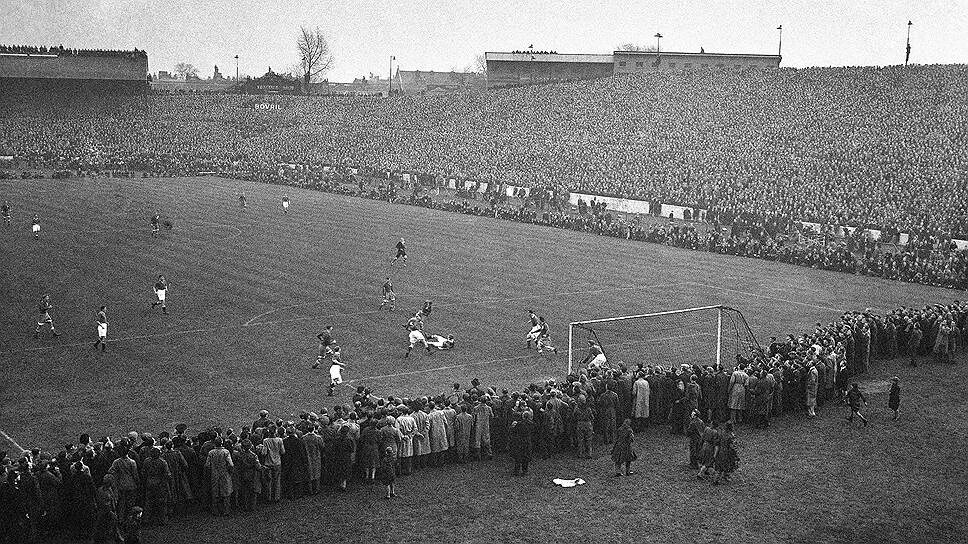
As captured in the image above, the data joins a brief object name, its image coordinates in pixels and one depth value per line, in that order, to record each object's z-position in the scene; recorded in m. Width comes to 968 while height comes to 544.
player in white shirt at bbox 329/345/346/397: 25.06
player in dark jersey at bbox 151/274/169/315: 33.62
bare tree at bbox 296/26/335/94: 162.12
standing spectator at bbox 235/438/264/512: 17.34
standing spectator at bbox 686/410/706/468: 19.84
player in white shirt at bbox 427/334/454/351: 29.52
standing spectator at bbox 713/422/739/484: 18.97
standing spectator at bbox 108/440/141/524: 16.28
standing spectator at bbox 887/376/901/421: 23.36
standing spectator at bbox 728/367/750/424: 22.81
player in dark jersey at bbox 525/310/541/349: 29.63
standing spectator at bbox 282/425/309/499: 18.08
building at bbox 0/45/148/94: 98.44
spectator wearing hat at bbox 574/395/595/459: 20.59
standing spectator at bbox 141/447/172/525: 16.58
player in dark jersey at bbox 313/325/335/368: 27.17
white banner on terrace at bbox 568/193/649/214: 64.44
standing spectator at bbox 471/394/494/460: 20.09
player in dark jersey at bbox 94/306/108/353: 28.62
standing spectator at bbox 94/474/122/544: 15.81
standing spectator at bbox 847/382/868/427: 23.25
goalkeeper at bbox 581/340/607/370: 26.08
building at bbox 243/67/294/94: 113.72
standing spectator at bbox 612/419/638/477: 19.39
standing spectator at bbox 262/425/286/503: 17.73
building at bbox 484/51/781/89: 112.69
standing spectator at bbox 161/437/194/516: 16.97
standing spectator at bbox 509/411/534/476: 19.45
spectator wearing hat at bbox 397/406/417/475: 19.25
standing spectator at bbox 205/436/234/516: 17.11
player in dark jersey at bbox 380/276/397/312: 34.81
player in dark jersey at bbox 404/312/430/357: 29.22
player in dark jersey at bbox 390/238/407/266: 44.06
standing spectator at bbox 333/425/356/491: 18.50
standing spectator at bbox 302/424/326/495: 18.11
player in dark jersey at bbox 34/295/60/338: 29.95
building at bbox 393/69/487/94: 165.12
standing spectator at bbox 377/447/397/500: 18.18
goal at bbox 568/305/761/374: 29.03
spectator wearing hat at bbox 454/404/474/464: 20.03
